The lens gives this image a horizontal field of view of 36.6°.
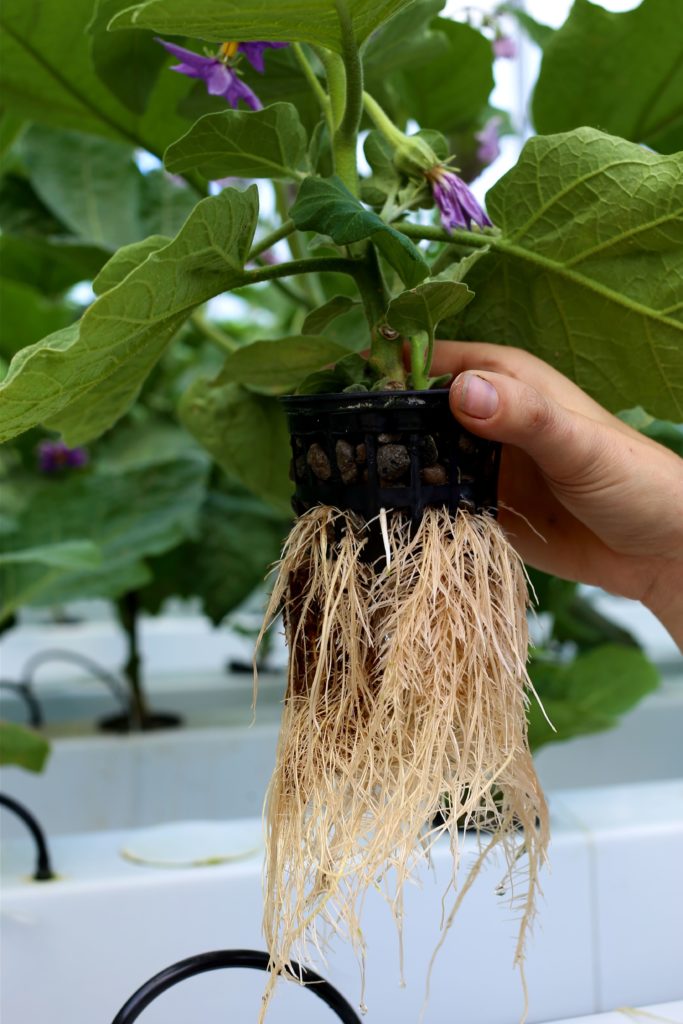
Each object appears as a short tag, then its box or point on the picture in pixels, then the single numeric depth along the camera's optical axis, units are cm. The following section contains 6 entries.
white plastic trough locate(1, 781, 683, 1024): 48
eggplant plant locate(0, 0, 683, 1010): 30
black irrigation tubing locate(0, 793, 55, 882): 52
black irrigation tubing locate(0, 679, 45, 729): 92
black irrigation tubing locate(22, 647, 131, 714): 98
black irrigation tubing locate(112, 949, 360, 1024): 33
